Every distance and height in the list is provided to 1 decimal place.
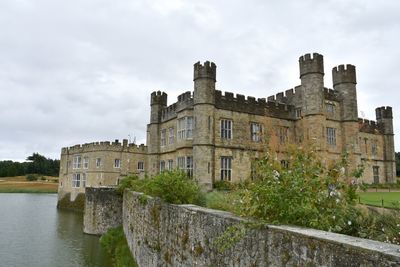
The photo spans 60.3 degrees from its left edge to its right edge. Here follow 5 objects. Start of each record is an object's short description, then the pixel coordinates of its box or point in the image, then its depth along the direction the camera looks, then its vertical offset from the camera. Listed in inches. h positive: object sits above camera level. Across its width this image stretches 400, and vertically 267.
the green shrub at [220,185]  962.7 -38.2
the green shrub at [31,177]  4559.5 -72.8
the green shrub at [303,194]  194.4 -13.7
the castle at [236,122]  977.5 +157.9
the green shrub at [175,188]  403.9 -21.0
